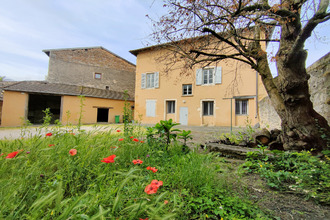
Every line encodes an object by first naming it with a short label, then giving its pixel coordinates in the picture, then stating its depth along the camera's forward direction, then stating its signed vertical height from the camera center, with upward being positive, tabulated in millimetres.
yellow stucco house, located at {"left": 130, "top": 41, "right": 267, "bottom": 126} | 10993 +1979
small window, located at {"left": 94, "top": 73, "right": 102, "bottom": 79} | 18531 +5039
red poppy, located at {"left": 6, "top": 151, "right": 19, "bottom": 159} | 1104 -309
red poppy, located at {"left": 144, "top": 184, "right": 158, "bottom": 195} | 891 -436
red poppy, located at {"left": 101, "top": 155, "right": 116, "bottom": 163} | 1099 -322
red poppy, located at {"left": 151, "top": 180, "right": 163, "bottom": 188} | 974 -431
